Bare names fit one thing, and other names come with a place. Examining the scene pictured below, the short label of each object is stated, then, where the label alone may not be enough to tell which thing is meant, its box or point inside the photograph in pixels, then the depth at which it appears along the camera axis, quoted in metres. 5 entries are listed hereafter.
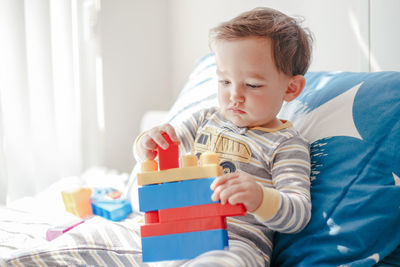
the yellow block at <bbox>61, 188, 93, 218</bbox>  1.22
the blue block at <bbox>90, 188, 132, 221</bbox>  1.14
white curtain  1.48
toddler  0.79
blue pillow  0.74
